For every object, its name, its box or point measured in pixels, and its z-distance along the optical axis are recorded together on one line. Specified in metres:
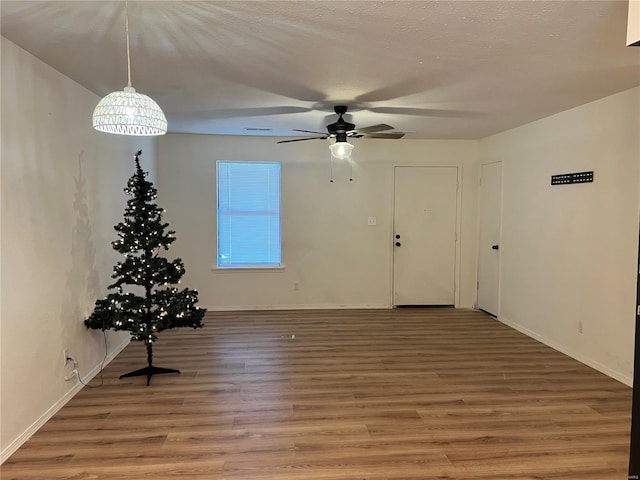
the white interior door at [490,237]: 5.45
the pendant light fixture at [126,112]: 1.83
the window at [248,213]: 5.73
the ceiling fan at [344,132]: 3.93
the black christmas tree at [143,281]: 3.29
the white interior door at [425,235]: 5.97
